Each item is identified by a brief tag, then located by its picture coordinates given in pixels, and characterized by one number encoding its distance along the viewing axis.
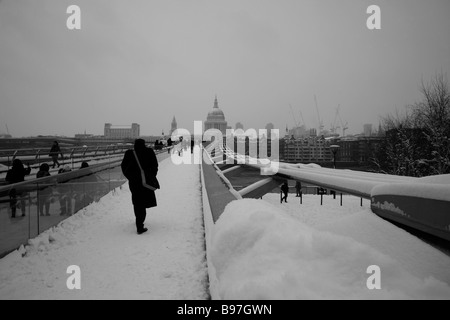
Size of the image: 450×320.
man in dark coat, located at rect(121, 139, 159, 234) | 6.48
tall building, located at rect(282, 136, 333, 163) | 184.27
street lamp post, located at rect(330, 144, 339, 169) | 33.09
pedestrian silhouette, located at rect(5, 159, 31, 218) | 8.09
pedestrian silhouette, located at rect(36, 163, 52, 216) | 6.43
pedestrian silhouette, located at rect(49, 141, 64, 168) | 15.67
